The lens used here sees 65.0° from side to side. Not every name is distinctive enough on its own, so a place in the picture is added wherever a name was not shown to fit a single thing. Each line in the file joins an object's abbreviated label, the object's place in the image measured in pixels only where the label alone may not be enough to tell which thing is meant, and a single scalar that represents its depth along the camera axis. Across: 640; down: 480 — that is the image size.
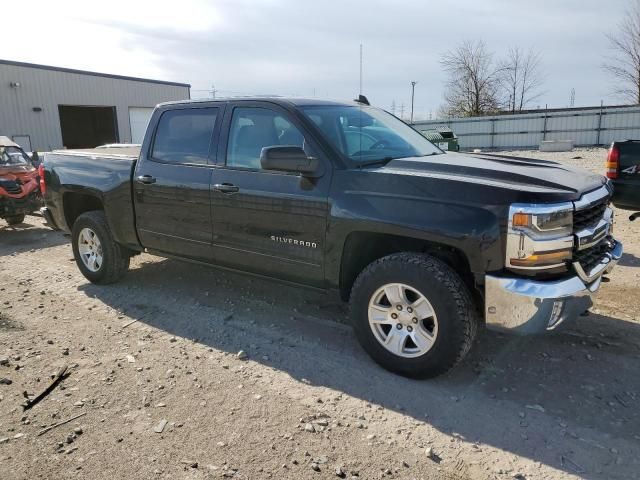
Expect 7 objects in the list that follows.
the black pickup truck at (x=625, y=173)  5.99
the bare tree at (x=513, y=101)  43.00
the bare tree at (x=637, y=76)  34.00
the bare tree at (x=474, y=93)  42.69
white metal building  24.02
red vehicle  8.83
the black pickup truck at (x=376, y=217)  3.03
